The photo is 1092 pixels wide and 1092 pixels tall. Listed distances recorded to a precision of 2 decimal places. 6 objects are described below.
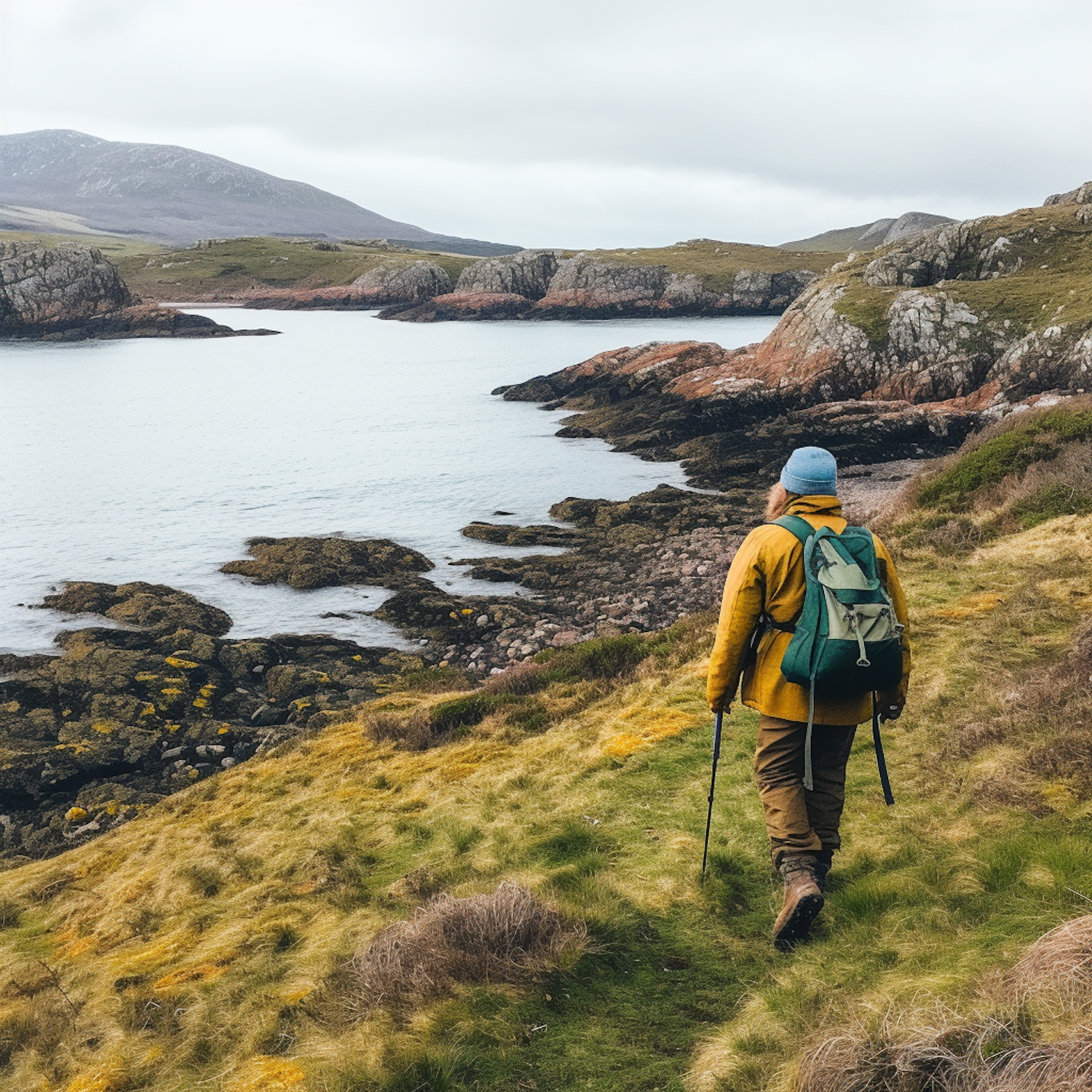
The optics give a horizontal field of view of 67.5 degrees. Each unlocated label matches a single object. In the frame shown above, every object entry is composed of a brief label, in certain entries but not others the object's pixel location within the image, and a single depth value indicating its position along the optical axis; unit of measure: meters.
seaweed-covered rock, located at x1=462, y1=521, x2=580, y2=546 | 30.00
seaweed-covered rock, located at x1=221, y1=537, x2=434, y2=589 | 26.47
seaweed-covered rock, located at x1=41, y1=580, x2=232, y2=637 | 22.06
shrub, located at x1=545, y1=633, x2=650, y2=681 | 14.33
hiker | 5.29
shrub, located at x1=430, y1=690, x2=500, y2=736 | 13.12
